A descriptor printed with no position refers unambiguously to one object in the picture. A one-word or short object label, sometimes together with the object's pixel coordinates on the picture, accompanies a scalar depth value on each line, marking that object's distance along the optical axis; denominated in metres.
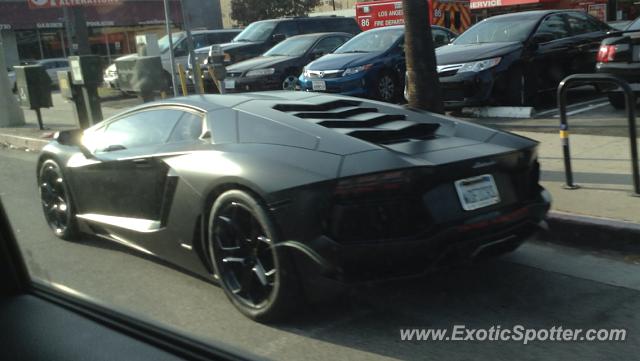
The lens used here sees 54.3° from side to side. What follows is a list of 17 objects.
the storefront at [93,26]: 32.69
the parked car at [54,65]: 25.28
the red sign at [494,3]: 29.70
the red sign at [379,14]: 22.36
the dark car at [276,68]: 12.48
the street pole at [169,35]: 10.29
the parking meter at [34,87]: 12.39
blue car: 10.74
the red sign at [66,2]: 18.41
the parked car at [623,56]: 8.09
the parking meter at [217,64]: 10.59
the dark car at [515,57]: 9.17
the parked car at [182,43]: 17.55
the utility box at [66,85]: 10.52
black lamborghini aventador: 3.11
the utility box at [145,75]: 9.85
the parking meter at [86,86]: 10.09
